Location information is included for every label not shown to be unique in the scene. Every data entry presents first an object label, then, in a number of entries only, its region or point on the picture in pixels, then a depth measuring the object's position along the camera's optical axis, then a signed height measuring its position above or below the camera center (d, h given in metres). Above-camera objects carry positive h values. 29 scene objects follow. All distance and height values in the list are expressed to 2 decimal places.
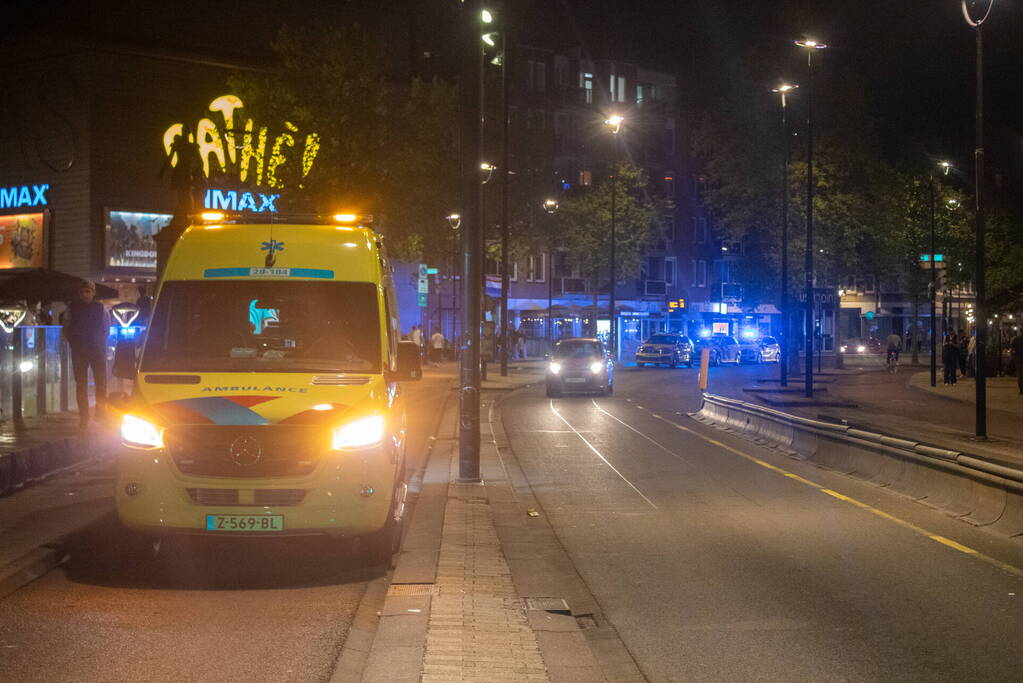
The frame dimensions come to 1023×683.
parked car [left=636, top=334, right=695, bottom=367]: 64.56 -0.93
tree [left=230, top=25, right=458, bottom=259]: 39.84 +7.25
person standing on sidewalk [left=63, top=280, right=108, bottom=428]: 17.72 -0.02
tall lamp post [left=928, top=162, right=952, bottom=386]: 45.16 +0.13
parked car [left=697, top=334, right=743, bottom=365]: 70.75 -0.88
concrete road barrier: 12.02 -1.65
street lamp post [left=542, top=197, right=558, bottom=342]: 70.31 +6.98
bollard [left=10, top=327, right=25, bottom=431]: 19.11 -0.70
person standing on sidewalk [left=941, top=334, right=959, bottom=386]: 45.56 -1.00
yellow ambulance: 8.88 -0.41
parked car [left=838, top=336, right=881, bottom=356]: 99.06 -1.17
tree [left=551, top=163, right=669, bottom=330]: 75.81 +6.77
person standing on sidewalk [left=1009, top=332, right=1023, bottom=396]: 39.00 -0.69
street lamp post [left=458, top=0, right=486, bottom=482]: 14.70 +1.12
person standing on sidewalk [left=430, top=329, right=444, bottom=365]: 60.16 -0.60
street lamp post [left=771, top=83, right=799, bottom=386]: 42.06 +2.22
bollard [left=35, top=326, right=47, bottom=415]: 20.38 -0.52
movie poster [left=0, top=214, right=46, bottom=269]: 43.59 +3.48
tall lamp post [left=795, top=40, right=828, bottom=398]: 36.38 +3.42
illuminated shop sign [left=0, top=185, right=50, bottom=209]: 43.75 +5.06
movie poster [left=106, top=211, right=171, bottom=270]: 43.34 +3.52
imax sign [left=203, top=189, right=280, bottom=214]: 44.47 +5.01
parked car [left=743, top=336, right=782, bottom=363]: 73.12 -1.05
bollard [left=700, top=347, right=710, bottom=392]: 30.92 -0.81
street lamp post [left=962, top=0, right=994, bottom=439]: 21.69 +2.86
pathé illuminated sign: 40.16 +6.34
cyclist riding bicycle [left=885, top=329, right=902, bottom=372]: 58.00 -0.88
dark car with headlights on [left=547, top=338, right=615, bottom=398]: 36.44 -1.07
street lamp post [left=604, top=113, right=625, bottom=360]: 63.07 +5.04
